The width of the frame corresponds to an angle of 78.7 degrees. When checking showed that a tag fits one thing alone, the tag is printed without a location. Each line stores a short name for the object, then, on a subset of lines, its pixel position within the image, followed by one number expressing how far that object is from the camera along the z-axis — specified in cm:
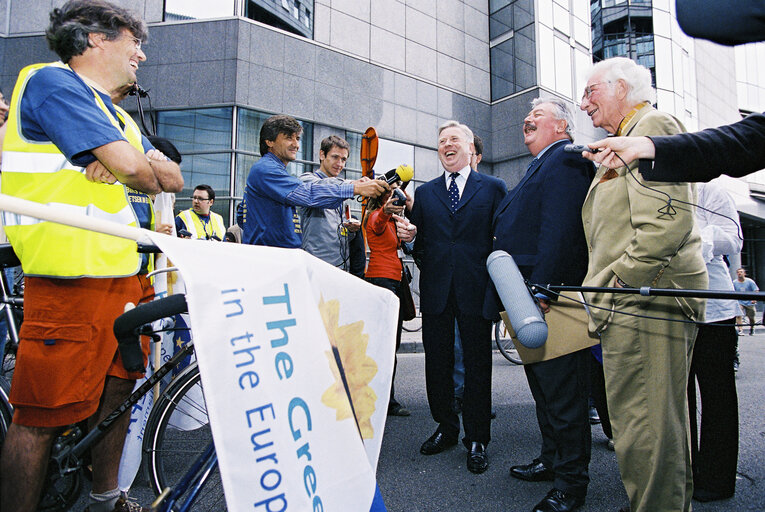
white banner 84
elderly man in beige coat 179
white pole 89
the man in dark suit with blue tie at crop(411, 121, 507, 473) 283
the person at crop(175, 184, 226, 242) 563
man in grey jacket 362
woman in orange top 382
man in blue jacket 275
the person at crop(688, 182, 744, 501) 234
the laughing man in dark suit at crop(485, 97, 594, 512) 223
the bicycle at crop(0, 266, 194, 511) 120
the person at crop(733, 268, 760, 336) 1263
